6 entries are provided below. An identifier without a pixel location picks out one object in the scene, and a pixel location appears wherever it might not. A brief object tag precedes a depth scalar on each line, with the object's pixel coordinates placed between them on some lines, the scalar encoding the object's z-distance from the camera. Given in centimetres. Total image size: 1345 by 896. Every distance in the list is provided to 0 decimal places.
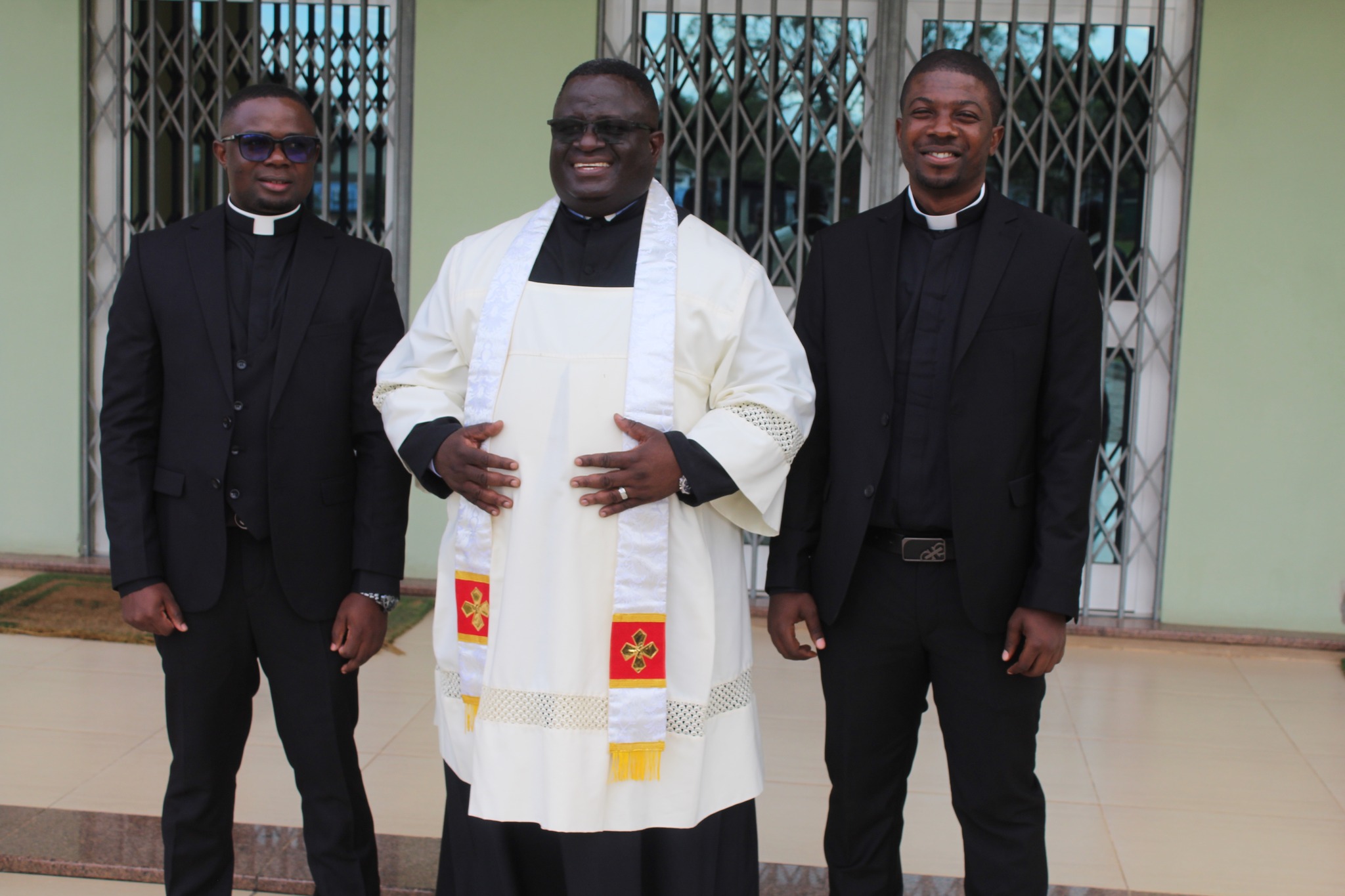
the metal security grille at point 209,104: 503
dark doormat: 454
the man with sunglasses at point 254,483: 231
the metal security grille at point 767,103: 487
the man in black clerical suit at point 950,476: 219
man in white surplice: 206
